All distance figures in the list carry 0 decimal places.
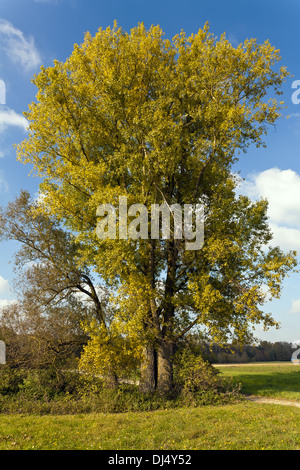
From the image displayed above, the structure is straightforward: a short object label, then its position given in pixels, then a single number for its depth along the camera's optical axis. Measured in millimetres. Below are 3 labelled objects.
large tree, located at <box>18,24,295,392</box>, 17031
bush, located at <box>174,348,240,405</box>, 17312
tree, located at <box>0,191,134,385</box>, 20672
